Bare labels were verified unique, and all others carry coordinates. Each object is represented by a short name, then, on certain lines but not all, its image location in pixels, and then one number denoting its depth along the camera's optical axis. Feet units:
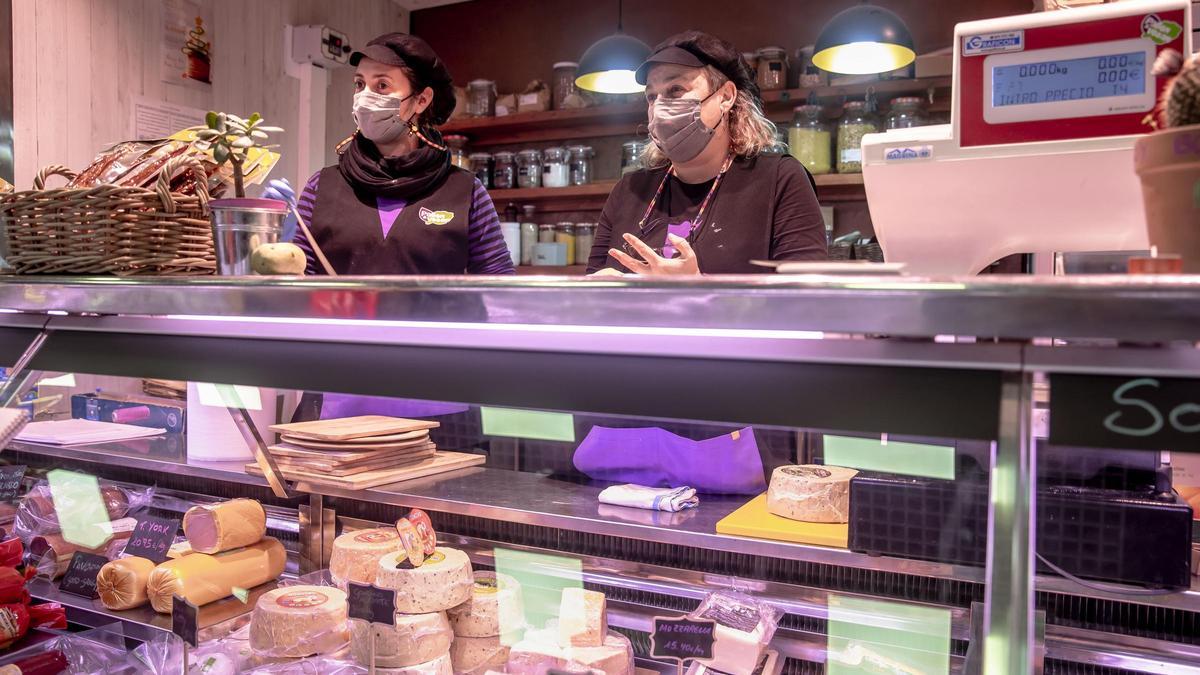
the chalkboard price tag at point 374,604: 4.60
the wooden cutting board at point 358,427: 5.06
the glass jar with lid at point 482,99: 18.99
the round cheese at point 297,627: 4.90
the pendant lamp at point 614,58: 14.43
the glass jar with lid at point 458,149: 18.70
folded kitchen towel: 4.62
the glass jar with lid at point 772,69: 16.11
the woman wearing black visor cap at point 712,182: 7.60
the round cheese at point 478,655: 4.88
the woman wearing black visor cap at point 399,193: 8.57
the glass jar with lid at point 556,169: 17.60
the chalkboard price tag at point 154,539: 5.49
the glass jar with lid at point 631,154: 16.37
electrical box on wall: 17.28
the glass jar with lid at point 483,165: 18.70
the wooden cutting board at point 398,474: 5.11
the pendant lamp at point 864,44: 12.50
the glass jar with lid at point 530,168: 18.11
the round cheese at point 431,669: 4.68
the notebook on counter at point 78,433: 5.98
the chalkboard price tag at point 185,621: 4.80
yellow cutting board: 4.11
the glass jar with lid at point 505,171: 18.30
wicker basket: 4.25
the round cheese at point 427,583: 4.81
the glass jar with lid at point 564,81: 18.16
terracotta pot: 2.63
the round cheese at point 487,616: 4.94
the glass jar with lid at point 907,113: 14.37
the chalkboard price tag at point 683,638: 4.13
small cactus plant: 2.63
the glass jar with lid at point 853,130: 14.60
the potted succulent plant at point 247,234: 4.14
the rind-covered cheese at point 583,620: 4.70
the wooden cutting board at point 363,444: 5.11
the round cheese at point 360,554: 5.15
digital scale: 3.25
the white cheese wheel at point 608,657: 4.53
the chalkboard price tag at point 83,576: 5.57
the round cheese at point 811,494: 4.28
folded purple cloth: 4.71
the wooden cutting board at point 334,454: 5.14
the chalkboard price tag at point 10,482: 6.22
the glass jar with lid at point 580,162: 17.80
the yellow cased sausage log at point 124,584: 5.30
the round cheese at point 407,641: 4.71
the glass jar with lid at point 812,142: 15.24
